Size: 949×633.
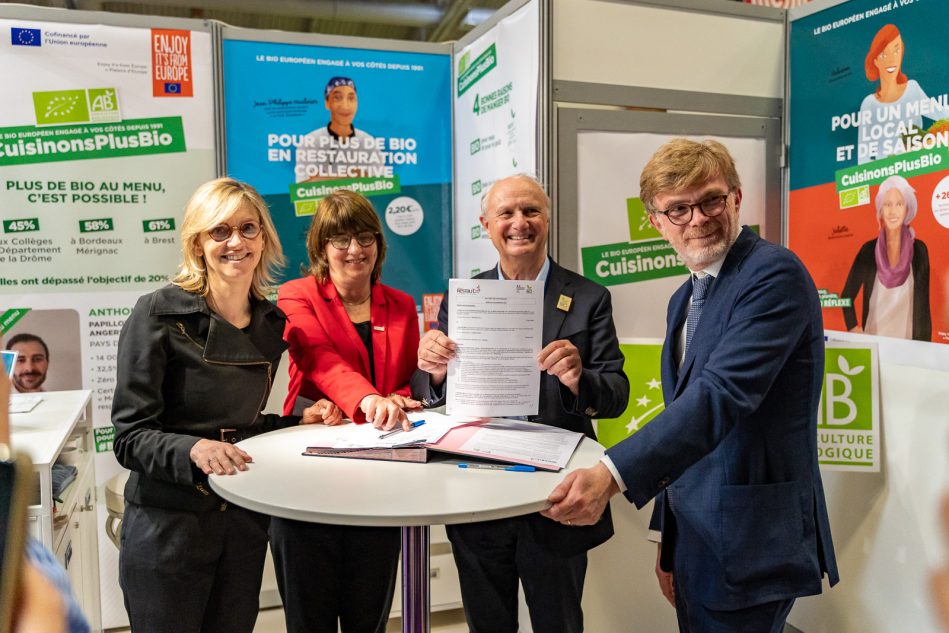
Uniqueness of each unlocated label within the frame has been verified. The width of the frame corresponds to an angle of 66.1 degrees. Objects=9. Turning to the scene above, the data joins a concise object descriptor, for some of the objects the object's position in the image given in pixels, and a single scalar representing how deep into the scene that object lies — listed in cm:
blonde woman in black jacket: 167
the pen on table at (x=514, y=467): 149
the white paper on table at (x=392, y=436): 165
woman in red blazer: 196
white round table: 125
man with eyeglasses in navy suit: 143
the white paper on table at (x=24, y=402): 251
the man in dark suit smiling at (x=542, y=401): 188
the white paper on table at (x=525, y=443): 154
